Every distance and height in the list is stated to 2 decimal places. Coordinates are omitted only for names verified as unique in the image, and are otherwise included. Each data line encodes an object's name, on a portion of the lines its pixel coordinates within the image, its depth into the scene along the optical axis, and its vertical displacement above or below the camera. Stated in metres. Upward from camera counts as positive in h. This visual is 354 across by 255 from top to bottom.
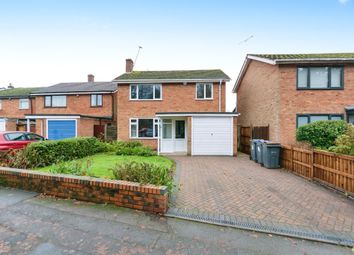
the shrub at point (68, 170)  6.49 -1.23
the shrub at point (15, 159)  8.21 -1.19
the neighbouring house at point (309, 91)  13.77 +2.22
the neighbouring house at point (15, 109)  25.67 +2.06
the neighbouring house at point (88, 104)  21.44 +2.32
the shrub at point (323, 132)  10.84 -0.20
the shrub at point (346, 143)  7.22 -0.50
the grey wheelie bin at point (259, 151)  11.75 -1.21
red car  11.66 -0.66
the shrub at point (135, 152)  14.38 -1.54
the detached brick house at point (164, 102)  17.30 +2.01
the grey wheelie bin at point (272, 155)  10.95 -1.30
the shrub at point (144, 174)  5.45 -1.15
